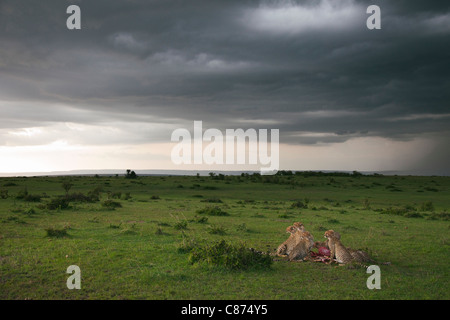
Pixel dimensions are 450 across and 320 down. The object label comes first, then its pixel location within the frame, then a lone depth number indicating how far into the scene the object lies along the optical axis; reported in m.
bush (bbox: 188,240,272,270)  9.24
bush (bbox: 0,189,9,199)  27.60
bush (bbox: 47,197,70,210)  21.71
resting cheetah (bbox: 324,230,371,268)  9.73
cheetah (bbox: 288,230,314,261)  10.05
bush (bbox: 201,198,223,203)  31.35
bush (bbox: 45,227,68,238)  13.27
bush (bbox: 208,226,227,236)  14.91
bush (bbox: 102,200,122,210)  23.60
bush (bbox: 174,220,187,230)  15.84
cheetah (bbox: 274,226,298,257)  10.32
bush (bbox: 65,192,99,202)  26.59
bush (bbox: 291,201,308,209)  27.42
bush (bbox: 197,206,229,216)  21.67
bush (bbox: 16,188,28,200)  27.03
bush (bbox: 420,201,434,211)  28.47
